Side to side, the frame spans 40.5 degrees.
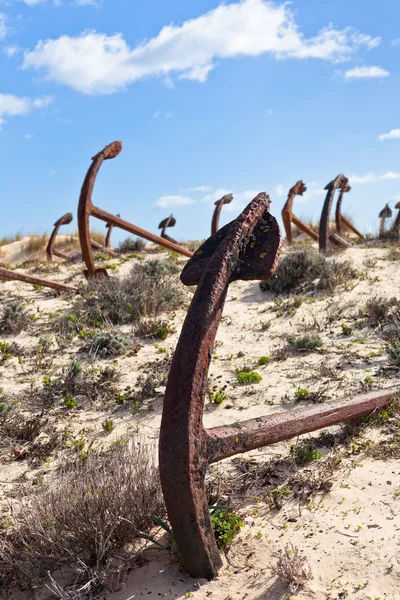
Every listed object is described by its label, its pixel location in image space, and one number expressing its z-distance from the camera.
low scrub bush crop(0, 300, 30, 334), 6.28
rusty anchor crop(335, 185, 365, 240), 13.27
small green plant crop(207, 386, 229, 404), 4.28
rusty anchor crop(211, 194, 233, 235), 13.02
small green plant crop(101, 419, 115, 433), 4.00
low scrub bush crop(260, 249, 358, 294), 7.34
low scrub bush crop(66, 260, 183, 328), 6.40
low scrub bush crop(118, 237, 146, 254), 11.90
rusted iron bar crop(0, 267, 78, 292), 6.67
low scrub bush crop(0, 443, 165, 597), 2.56
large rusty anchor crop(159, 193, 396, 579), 2.10
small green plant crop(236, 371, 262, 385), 4.64
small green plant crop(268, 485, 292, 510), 2.88
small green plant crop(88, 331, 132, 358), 5.41
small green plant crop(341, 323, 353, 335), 5.60
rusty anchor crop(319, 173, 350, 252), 9.75
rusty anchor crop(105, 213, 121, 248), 14.52
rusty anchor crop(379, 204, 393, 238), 12.36
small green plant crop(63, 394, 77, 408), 4.43
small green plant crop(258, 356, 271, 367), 5.03
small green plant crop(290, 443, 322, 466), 3.30
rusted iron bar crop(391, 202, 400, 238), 11.75
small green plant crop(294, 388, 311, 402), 4.21
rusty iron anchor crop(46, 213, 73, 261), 12.43
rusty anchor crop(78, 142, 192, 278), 7.45
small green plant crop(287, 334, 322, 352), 5.24
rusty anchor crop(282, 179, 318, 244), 11.16
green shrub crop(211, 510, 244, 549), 2.56
